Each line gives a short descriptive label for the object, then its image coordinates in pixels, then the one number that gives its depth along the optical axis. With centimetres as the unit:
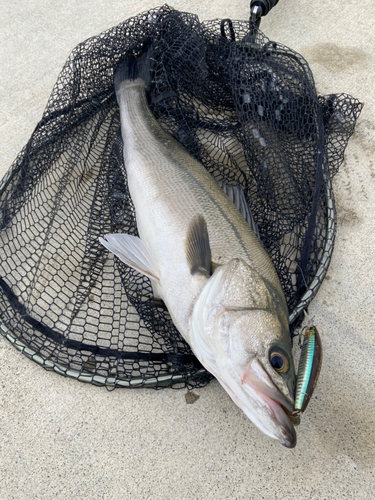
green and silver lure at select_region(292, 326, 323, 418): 43
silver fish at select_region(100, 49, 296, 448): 43
